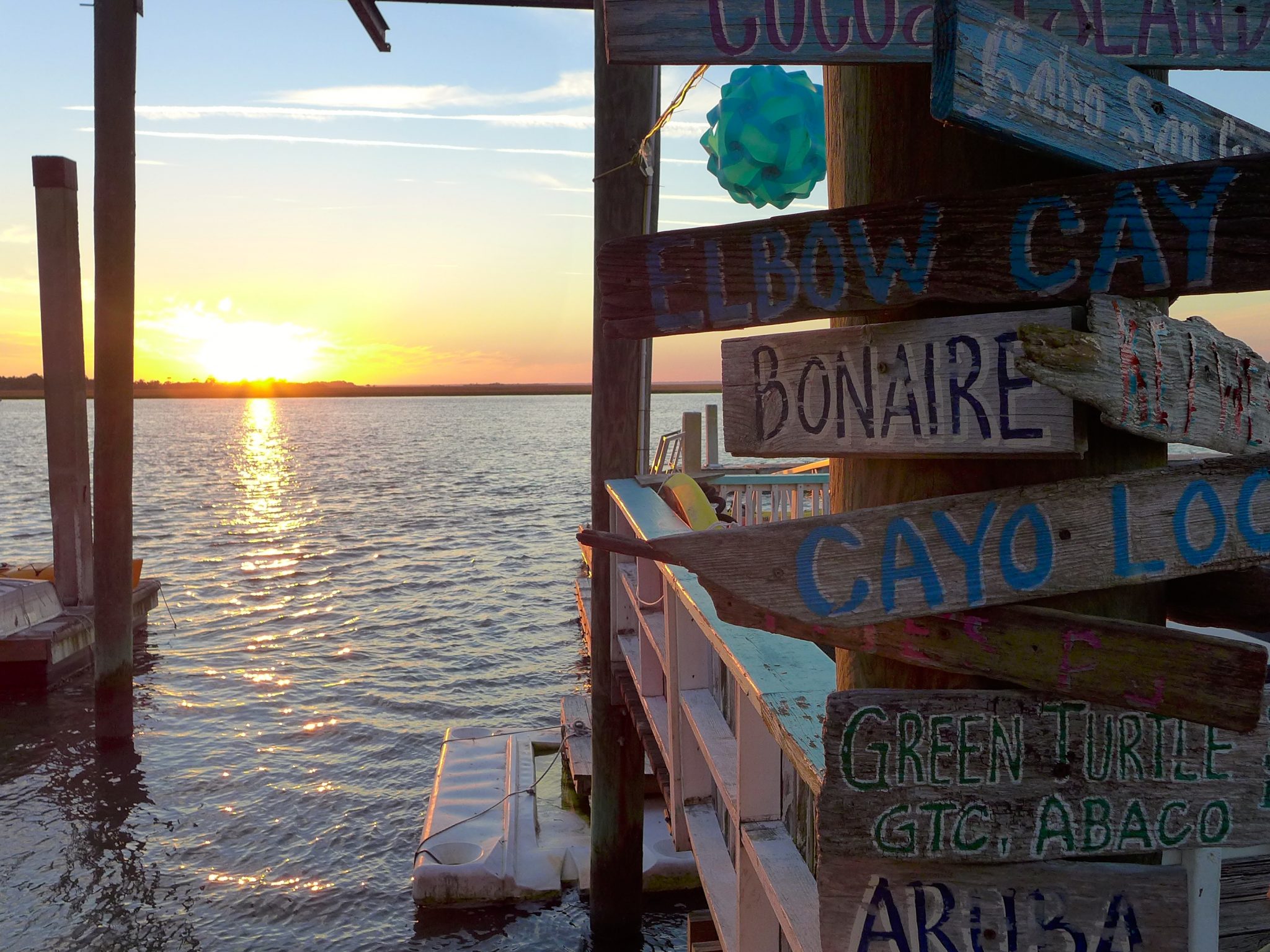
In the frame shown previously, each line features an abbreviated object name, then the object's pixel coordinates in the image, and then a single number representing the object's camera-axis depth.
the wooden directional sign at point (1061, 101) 1.44
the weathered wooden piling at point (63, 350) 11.51
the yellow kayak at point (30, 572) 13.25
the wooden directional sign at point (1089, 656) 1.53
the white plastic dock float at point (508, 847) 7.16
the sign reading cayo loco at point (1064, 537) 1.59
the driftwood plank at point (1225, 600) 1.87
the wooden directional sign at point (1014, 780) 1.63
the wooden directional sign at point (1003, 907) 1.62
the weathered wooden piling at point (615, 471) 5.81
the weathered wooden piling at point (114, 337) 8.87
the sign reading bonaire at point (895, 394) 1.54
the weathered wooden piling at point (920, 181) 1.65
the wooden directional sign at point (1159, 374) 1.49
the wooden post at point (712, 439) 18.07
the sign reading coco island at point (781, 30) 1.57
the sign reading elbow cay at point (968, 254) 1.51
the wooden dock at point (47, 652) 11.77
